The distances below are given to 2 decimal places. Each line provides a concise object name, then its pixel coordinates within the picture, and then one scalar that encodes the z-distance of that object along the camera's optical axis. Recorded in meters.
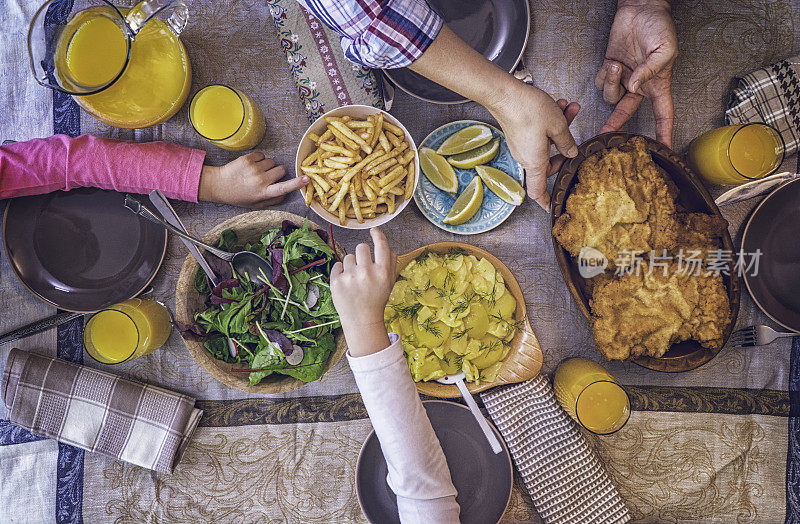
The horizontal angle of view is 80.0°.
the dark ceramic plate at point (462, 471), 1.45
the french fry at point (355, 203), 1.36
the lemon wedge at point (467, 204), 1.44
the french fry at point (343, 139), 1.37
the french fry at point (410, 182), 1.41
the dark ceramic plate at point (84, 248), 1.45
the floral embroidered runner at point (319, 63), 1.48
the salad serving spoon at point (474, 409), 1.43
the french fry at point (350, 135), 1.36
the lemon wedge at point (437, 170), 1.47
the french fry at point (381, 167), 1.37
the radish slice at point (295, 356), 1.33
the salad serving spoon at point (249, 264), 1.37
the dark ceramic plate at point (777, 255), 1.49
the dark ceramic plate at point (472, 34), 1.48
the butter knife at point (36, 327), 1.45
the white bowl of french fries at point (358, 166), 1.37
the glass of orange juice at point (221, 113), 1.39
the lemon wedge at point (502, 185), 1.46
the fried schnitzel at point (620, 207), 1.33
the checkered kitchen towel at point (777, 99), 1.50
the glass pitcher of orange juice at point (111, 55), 1.26
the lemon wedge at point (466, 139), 1.47
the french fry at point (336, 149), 1.36
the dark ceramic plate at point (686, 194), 1.34
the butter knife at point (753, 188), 1.46
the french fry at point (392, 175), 1.36
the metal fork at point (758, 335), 1.48
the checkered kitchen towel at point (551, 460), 1.45
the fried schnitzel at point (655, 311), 1.33
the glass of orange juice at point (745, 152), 1.37
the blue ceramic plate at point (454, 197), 1.50
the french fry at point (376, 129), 1.38
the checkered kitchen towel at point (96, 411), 1.50
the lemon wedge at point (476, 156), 1.46
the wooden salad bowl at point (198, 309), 1.34
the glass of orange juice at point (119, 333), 1.37
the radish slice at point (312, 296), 1.37
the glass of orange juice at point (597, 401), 1.34
